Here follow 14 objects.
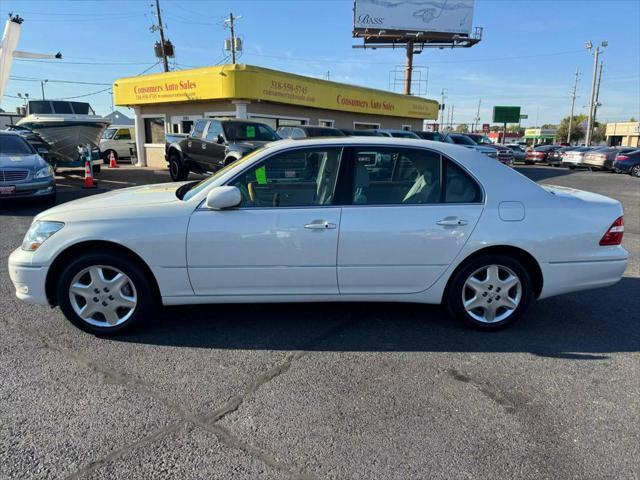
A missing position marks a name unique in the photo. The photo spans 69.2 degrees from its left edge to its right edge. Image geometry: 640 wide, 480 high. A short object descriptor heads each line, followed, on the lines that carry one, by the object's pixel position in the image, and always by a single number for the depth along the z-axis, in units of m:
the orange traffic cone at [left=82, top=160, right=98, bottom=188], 13.45
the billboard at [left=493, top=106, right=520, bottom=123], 61.22
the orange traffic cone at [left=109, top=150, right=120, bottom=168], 21.08
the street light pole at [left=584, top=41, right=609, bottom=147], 45.62
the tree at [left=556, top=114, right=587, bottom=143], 93.56
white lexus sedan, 3.64
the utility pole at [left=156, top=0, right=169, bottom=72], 32.03
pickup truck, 12.65
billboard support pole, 38.75
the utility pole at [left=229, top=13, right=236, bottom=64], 33.51
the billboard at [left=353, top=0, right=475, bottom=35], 38.12
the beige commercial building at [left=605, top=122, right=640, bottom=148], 78.31
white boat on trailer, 14.84
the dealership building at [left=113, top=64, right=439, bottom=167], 17.25
